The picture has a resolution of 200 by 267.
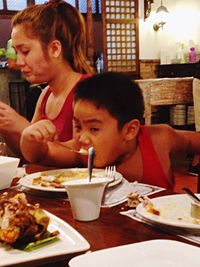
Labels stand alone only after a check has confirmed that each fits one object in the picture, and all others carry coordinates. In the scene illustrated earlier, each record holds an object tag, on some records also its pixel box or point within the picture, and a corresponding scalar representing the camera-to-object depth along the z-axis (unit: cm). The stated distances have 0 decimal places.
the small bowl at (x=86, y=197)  86
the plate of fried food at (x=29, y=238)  67
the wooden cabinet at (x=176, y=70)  699
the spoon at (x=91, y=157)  100
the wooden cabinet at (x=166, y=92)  528
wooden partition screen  696
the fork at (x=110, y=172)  118
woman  178
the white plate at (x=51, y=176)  108
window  758
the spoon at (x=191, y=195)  91
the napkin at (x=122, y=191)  101
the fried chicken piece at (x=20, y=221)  69
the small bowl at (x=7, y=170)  114
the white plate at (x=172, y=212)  79
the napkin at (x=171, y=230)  78
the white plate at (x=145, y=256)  62
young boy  141
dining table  75
